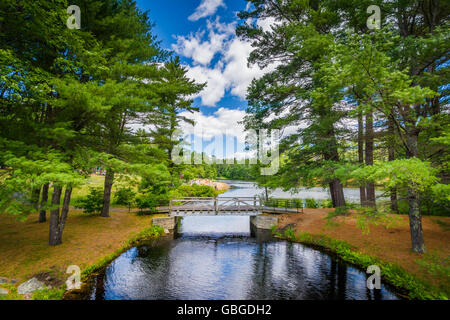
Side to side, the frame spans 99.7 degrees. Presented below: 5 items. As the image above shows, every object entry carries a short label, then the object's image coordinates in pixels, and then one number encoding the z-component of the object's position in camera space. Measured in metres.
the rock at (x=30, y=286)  5.63
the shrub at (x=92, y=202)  13.71
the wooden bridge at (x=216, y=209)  14.94
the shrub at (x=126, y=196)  16.30
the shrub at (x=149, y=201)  15.32
